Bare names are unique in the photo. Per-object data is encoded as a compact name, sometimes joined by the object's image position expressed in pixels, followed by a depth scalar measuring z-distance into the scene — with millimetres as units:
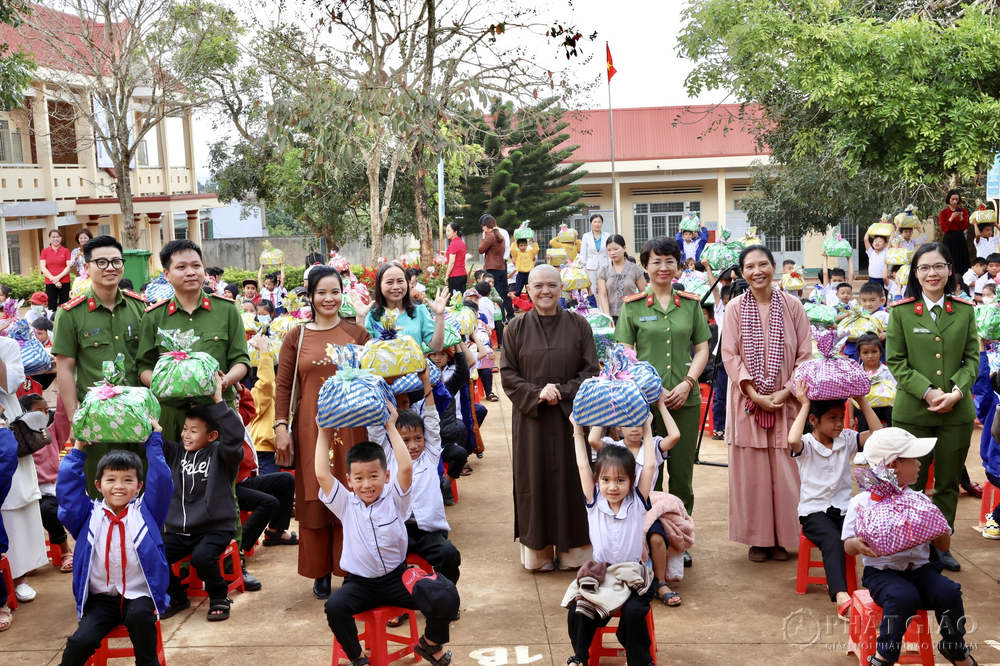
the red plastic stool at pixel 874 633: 3699
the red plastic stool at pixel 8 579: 4859
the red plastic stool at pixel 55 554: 5465
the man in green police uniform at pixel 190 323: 4816
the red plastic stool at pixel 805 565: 4703
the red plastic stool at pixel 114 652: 3963
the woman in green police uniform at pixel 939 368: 4973
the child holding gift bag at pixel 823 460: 4566
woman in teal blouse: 5633
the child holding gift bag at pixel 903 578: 3609
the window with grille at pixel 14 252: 23484
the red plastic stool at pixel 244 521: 5601
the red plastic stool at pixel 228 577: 4914
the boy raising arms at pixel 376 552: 3832
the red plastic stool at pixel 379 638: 3889
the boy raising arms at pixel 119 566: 3820
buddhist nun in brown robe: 5113
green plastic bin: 12320
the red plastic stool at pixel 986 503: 5682
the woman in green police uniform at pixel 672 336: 5309
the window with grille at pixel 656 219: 30672
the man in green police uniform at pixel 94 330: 4945
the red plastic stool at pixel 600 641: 3938
